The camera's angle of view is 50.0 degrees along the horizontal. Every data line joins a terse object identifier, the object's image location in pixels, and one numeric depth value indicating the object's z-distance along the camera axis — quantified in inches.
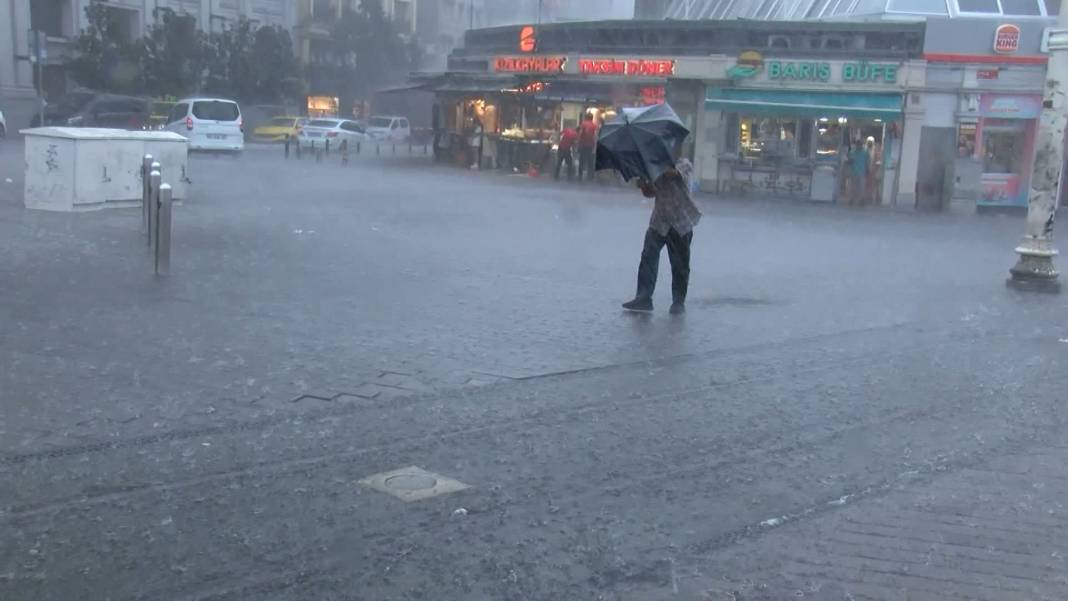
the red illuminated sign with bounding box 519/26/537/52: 1380.4
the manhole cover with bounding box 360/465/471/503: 221.8
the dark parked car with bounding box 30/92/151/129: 1635.1
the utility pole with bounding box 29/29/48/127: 1611.7
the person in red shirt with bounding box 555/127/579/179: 1246.9
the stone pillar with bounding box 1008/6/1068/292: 525.0
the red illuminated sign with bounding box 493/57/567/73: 1307.8
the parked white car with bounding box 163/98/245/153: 1337.4
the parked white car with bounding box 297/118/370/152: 1778.7
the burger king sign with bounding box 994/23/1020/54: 1060.5
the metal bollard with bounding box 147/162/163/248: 460.8
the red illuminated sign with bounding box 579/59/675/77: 1191.6
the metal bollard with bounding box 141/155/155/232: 549.8
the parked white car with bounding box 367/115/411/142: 2066.9
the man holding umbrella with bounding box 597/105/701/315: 421.4
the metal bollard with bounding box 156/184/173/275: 443.2
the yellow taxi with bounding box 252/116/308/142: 2028.8
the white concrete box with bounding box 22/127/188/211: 647.1
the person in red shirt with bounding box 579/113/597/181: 1226.6
